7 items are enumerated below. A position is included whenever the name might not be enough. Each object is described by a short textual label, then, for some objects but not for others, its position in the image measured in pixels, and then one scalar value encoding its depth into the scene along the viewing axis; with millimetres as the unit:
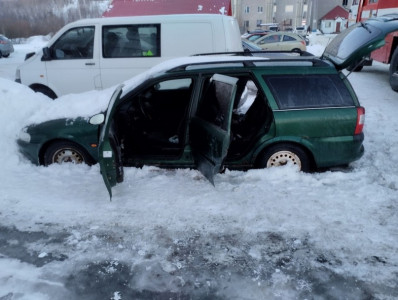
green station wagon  4398
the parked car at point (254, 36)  19819
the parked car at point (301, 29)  48238
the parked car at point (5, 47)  18891
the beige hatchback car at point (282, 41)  18000
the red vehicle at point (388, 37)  9102
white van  7254
